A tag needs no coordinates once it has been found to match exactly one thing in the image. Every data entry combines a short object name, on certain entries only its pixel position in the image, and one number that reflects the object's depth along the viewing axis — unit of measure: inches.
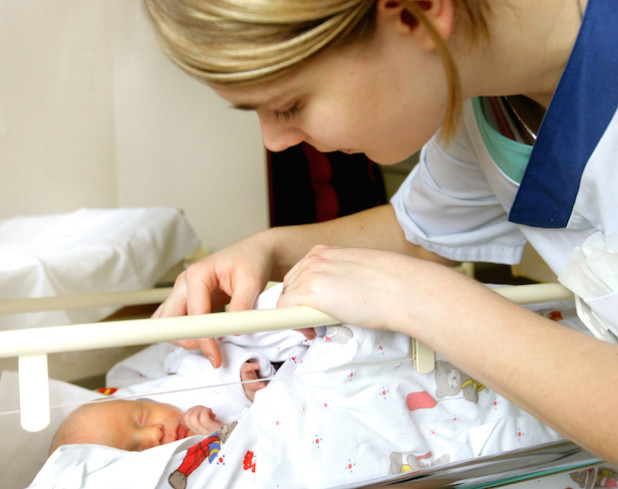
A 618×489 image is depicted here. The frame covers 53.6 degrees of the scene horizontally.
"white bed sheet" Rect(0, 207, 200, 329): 42.7
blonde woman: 19.6
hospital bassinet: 20.9
